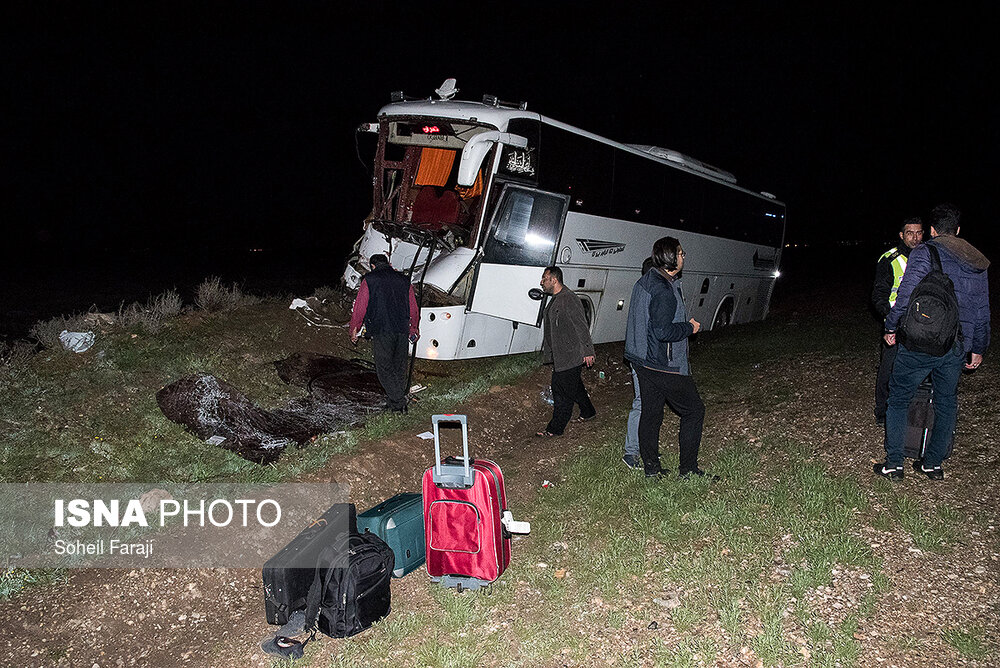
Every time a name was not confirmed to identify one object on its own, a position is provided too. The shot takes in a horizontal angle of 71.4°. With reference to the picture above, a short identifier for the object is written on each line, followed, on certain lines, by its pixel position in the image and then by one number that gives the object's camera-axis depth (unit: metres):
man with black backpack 5.21
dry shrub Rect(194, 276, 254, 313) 11.19
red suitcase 4.56
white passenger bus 9.46
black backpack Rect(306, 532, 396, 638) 4.25
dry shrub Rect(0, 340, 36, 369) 8.32
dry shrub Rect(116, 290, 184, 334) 9.77
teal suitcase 4.80
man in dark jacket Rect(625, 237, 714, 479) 5.57
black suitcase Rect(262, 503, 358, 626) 4.27
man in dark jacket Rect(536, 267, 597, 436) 7.33
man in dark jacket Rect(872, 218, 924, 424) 6.17
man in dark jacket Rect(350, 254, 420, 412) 7.73
